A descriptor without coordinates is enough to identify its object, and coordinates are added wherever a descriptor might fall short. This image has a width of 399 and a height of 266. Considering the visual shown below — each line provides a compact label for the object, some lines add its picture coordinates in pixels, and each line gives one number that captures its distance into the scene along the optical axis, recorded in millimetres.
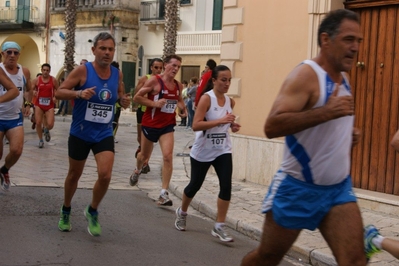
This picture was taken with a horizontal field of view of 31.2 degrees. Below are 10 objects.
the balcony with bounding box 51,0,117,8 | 38388
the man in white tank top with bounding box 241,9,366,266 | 4012
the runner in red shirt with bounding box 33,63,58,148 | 15916
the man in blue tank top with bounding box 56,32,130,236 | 6922
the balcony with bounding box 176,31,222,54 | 34719
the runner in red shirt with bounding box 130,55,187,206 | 9281
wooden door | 9383
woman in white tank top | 7266
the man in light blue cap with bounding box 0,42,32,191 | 9219
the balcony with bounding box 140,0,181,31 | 37656
